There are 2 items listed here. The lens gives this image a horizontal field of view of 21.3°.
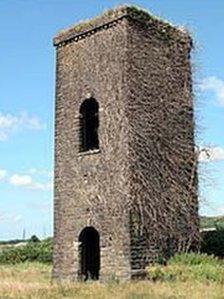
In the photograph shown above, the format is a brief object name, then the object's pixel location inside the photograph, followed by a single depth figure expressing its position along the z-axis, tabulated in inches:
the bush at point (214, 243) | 818.2
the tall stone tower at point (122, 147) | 699.4
